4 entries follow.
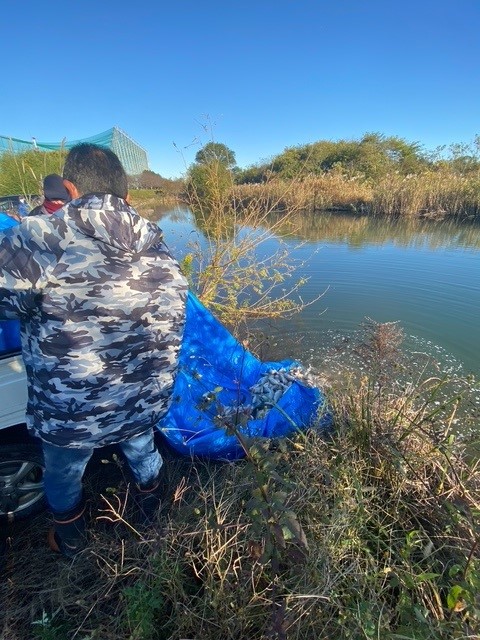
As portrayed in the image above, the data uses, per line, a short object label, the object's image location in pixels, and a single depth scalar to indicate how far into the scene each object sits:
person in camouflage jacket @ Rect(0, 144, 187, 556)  1.08
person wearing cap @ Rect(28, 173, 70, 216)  1.66
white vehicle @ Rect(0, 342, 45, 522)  1.60
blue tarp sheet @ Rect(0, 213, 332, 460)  2.11
